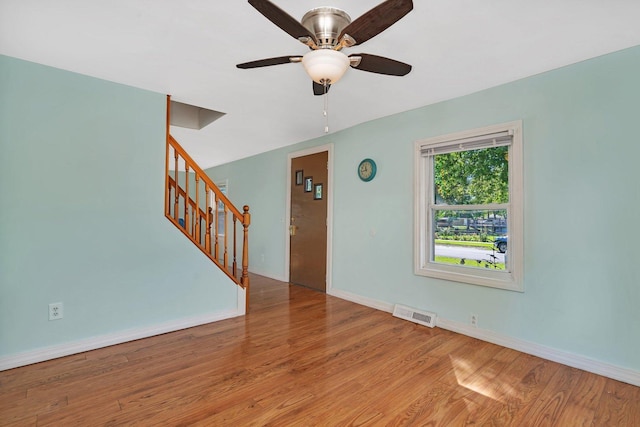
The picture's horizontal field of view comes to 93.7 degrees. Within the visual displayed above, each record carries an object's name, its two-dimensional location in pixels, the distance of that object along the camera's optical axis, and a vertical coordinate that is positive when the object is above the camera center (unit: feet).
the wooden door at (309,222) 14.02 -0.19
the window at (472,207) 8.37 +0.41
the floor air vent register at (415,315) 9.72 -3.24
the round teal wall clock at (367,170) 11.71 +1.94
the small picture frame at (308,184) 14.66 +1.66
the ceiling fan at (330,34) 4.29 +2.90
